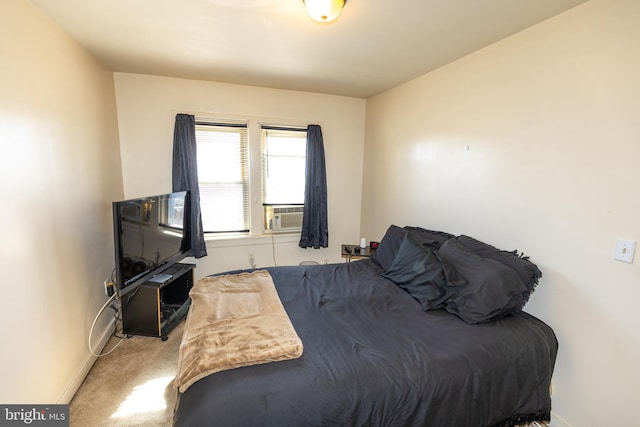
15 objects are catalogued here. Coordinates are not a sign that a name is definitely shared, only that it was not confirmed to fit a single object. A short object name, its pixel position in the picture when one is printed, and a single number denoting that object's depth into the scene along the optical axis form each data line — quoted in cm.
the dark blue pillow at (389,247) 259
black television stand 245
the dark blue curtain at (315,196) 364
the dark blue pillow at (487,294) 172
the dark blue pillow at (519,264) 179
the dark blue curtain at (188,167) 315
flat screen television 212
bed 120
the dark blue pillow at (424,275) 193
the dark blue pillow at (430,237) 245
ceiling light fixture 150
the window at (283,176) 363
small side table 326
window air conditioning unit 375
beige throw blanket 131
